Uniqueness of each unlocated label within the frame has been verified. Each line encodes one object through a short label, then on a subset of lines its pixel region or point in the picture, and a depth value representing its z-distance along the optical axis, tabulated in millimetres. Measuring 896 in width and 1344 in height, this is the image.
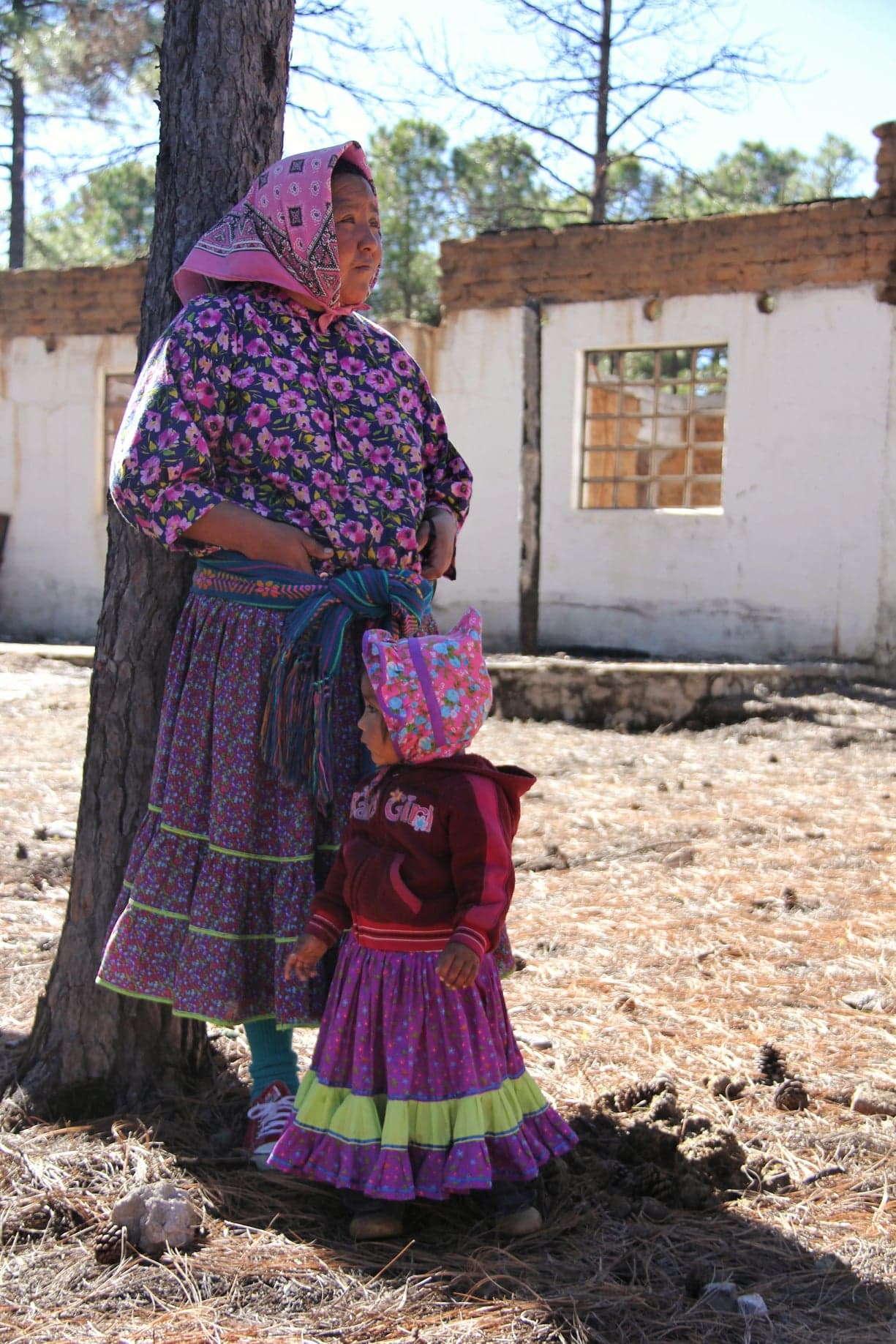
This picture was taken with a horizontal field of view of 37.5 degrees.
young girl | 2242
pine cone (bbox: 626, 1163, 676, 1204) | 2430
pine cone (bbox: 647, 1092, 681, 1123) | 2730
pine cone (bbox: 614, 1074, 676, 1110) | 2834
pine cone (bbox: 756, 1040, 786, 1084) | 2988
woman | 2441
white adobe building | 9797
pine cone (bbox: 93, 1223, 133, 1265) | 2184
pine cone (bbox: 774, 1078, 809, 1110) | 2834
